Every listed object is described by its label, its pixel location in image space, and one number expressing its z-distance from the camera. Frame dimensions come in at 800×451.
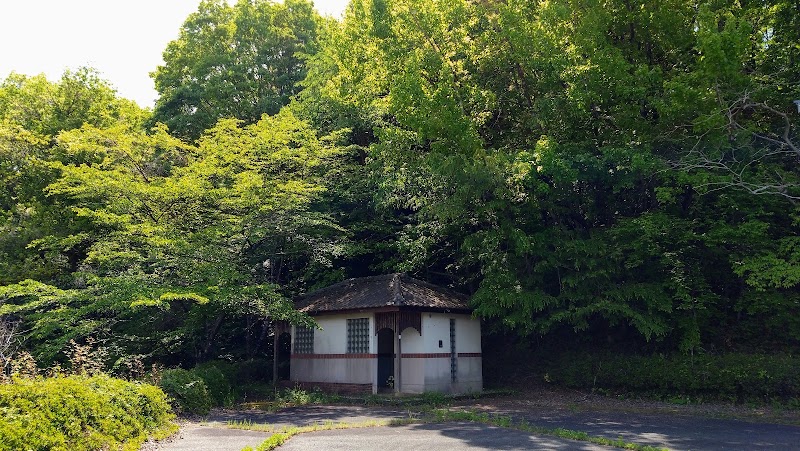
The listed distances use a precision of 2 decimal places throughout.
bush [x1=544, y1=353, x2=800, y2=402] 15.88
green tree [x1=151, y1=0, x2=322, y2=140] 30.11
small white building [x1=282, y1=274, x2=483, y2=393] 18.33
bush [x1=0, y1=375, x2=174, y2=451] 7.56
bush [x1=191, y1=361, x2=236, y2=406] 16.33
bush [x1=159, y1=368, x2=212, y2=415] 14.34
